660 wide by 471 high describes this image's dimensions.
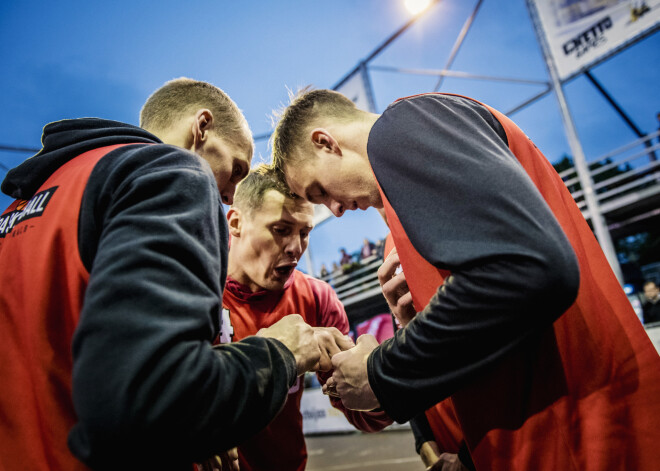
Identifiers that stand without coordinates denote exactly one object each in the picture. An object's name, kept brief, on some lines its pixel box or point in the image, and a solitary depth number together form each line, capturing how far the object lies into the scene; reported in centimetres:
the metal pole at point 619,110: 958
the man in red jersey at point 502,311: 103
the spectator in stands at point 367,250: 1353
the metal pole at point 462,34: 855
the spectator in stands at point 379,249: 1236
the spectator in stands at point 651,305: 716
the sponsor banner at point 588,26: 713
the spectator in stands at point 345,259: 1427
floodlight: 858
